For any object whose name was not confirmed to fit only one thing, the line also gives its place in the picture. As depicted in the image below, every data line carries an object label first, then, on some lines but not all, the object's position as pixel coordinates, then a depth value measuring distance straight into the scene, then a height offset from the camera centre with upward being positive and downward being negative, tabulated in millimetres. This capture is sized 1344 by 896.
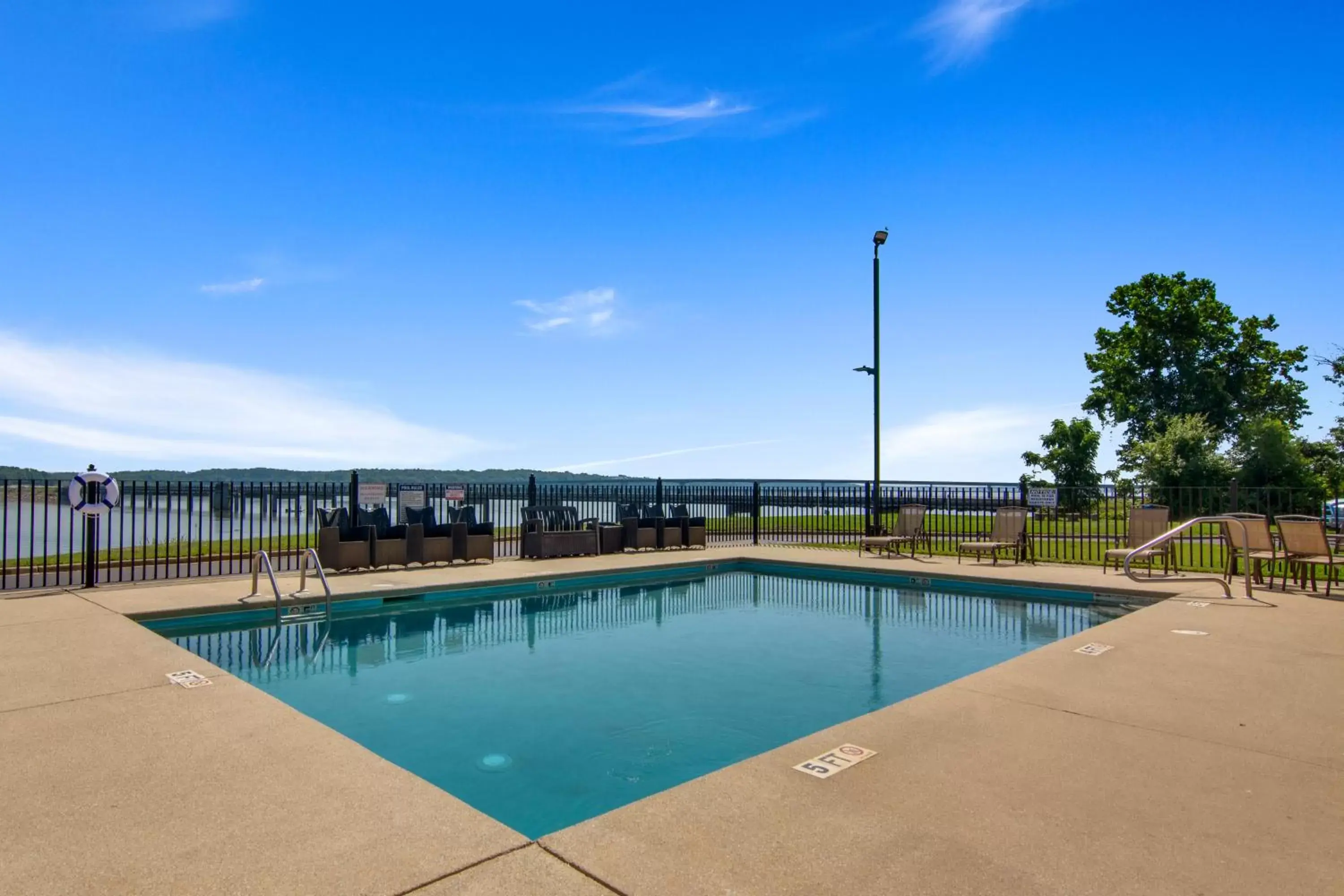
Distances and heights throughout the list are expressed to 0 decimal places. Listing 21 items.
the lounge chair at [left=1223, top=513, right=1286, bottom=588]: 9055 -902
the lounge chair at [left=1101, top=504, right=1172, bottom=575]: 10930 -765
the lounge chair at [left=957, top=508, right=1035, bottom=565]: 12195 -1001
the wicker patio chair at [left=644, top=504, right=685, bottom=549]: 14781 -1137
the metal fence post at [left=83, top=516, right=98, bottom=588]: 9086 -928
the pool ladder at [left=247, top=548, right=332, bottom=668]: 7898 -1529
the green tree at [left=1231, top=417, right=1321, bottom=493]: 25375 +521
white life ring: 8734 -213
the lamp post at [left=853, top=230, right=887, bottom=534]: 15383 +1294
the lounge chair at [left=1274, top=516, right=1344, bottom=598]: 8422 -822
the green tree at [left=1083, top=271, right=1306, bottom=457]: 34500 +5065
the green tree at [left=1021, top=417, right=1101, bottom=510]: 32875 +812
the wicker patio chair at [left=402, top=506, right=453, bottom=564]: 11469 -990
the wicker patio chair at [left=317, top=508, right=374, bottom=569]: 10719 -1012
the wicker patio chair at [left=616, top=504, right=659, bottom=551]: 14219 -1060
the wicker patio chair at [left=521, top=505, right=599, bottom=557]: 12797 -1022
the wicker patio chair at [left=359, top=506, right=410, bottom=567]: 11188 -1055
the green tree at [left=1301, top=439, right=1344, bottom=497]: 26641 +438
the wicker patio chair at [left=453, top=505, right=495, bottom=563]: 11945 -1068
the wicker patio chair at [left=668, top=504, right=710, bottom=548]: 15102 -1127
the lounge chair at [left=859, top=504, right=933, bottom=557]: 13359 -1048
